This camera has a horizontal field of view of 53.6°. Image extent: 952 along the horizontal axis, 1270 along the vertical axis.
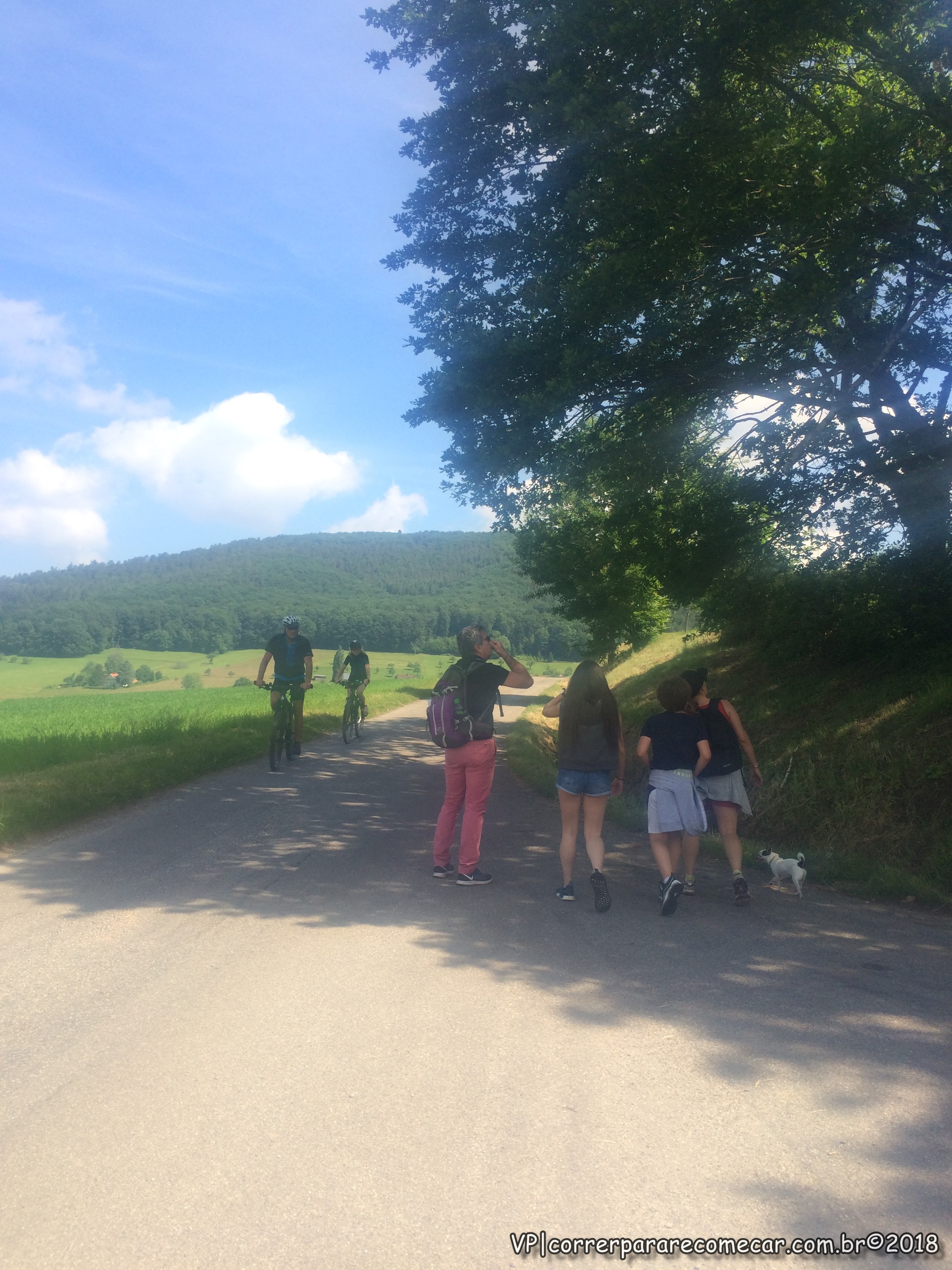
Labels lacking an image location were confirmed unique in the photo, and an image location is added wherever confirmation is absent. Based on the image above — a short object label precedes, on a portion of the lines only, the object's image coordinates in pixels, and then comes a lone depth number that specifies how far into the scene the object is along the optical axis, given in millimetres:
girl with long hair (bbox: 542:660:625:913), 7082
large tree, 9938
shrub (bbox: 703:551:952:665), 13633
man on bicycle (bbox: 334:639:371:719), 19031
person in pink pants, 7238
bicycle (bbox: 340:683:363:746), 19078
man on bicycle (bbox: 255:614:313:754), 14058
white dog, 7422
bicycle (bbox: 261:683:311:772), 13734
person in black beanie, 7520
